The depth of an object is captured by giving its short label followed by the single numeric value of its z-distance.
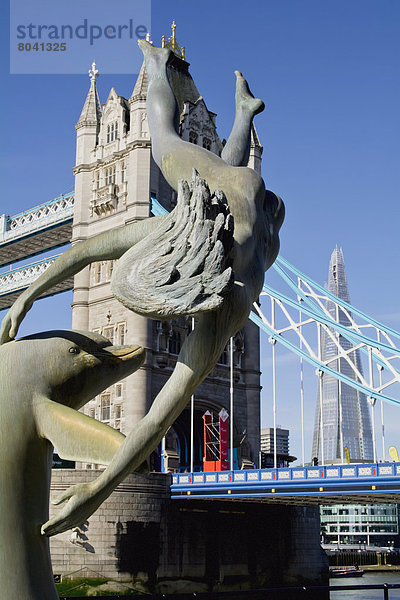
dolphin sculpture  5.07
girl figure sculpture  4.93
